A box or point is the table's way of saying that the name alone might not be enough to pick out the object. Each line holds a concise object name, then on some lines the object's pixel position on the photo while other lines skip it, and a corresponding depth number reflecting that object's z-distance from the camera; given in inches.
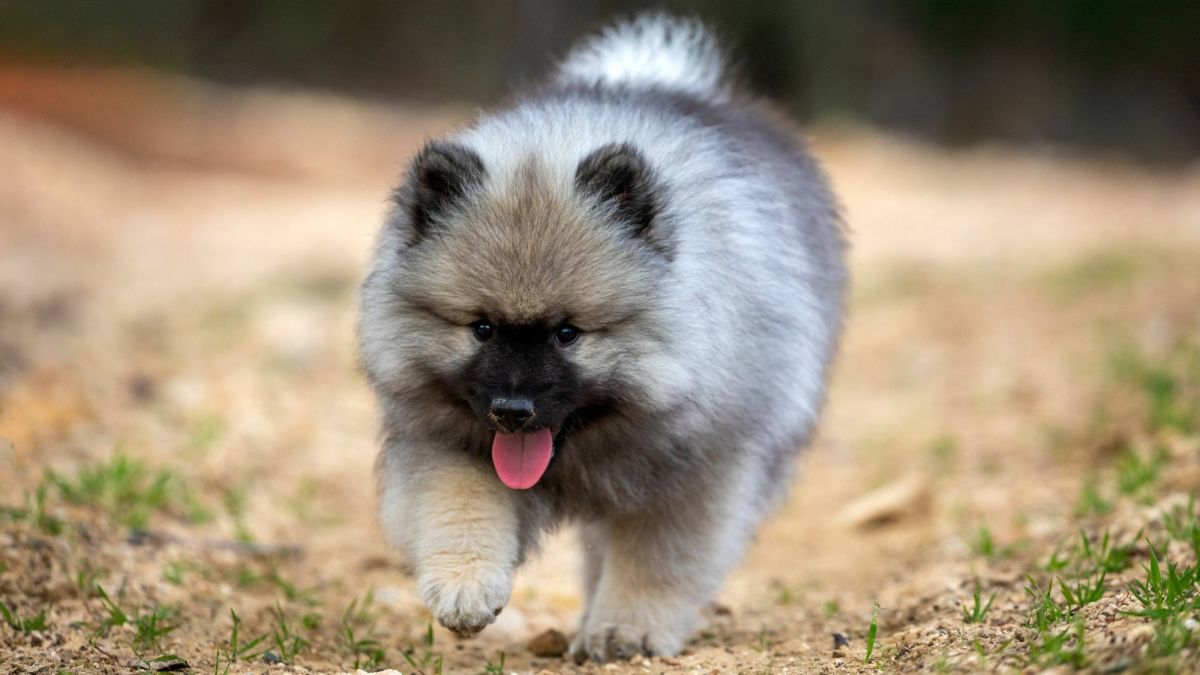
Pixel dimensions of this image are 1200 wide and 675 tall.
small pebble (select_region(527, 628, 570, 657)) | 304.3
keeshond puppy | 253.1
